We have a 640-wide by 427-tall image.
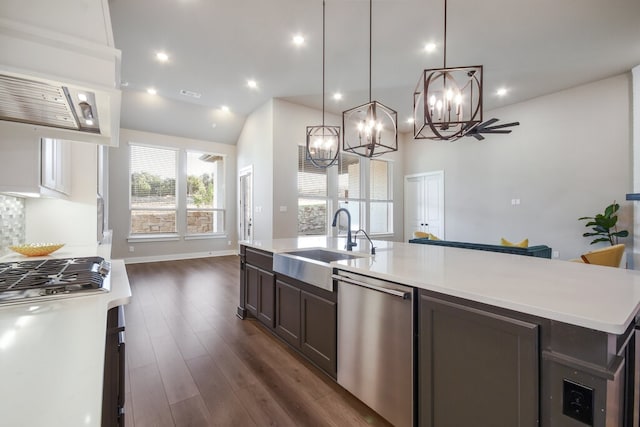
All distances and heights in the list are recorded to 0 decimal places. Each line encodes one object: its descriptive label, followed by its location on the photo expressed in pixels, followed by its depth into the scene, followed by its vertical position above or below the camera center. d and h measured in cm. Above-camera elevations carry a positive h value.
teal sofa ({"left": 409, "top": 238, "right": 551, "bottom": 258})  326 -45
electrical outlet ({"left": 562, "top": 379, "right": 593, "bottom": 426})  91 -63
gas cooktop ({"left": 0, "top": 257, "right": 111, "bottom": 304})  107 -29
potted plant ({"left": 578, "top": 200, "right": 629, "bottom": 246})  445 -22
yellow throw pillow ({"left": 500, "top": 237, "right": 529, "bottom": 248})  382 -43
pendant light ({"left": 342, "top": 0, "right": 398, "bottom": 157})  252 +84
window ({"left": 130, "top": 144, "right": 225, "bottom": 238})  659 +53
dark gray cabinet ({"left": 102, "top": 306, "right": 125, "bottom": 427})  101 -64
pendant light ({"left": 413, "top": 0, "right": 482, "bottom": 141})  210 +94
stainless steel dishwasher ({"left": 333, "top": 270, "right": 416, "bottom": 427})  144 -75
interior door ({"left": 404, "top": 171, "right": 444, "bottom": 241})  731 +27
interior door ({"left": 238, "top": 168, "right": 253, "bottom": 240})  693 +23
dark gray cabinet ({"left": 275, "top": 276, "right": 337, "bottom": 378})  193 -84
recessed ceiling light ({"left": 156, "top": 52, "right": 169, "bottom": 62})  424 +245
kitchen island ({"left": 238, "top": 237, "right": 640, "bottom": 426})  91 -49
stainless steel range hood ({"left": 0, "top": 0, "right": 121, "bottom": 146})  99 +59
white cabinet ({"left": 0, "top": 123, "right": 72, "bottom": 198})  159 +29
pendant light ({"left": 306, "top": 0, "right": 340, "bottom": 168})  344 +90
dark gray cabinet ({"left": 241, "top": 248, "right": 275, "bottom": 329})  265 -75
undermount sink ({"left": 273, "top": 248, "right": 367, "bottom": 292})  194 -42
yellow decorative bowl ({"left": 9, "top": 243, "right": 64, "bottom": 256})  182 -24
